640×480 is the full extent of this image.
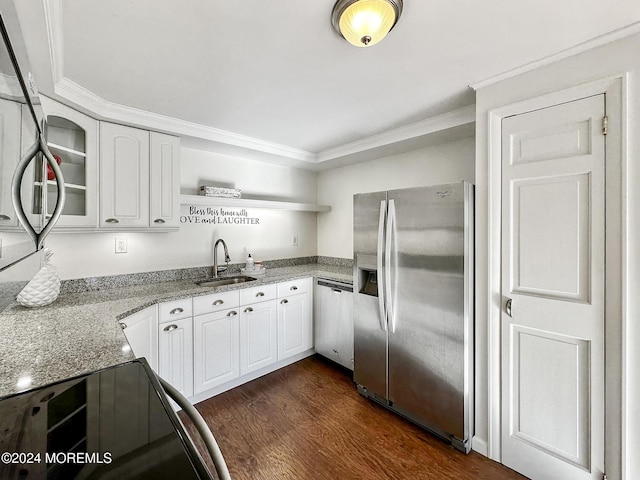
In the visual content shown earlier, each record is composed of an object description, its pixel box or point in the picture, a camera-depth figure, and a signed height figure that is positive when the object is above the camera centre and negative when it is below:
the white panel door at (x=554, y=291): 1.44 -0.28
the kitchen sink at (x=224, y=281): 2.71 -0.41
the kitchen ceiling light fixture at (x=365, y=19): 1.14 +0.91
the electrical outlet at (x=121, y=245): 2.39 -0.05
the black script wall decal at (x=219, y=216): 2.83 +0.24
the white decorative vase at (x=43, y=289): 1.70 -0.31
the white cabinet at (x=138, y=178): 2.10 +0.48
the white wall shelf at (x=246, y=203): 2.54 +0.37
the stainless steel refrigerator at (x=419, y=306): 1.82 -0.47
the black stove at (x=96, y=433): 0.53 -0.43
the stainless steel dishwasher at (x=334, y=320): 2.71 -0.81
